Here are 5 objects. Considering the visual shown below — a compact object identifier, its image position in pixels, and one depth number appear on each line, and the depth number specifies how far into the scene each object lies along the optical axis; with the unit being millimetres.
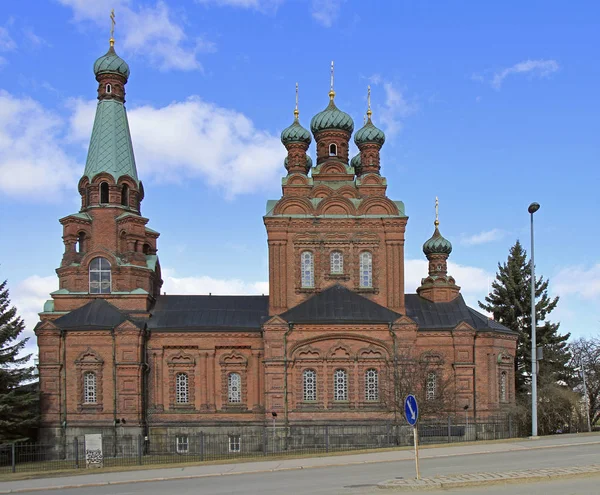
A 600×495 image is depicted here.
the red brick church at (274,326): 40688
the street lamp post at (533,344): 30569
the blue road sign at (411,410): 18664
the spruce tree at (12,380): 36812
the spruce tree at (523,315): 52750
